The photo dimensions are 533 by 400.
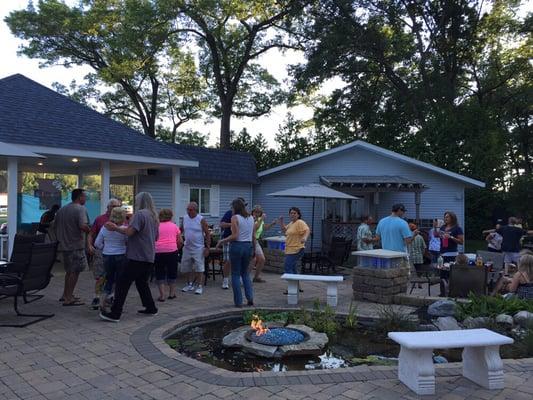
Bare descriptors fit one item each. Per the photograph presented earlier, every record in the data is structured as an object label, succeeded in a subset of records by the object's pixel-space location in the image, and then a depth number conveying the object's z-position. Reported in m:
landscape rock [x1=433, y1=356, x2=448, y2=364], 4.71
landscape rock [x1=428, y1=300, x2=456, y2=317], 6.48
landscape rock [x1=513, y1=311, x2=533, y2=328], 5.61
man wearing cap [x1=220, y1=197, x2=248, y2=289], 8.18
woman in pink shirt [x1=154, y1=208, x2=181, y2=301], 7.26
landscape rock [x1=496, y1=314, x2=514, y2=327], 5.82
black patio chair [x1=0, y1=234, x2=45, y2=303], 6.46
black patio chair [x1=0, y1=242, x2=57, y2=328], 5.77
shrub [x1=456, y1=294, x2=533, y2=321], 6.17
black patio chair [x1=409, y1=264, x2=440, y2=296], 8.25
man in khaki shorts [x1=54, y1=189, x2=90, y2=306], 6.87
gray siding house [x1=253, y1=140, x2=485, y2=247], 17.84
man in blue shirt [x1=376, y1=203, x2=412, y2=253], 7.93
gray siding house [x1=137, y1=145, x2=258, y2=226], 15.66
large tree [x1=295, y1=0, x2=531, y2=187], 26.08
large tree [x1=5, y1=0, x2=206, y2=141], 27.08
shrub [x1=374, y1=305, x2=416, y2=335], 5.86
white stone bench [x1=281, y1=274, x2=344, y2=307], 7.18
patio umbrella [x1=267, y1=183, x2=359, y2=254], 12.87
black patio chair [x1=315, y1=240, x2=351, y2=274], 11.54
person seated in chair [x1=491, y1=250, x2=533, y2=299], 6.88
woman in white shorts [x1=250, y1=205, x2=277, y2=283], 9.37
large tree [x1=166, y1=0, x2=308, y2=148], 28.77
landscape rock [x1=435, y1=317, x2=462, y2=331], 5.76
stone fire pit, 4.89
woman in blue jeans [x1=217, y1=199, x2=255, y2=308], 6.72
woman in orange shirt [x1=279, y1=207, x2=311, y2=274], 8.36
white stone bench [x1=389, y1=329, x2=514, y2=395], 3.67
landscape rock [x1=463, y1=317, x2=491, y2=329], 5.62
